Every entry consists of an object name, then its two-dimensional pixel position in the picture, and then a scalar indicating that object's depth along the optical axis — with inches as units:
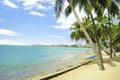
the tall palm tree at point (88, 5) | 234.0
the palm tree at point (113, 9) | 354.1
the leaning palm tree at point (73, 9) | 221.8
